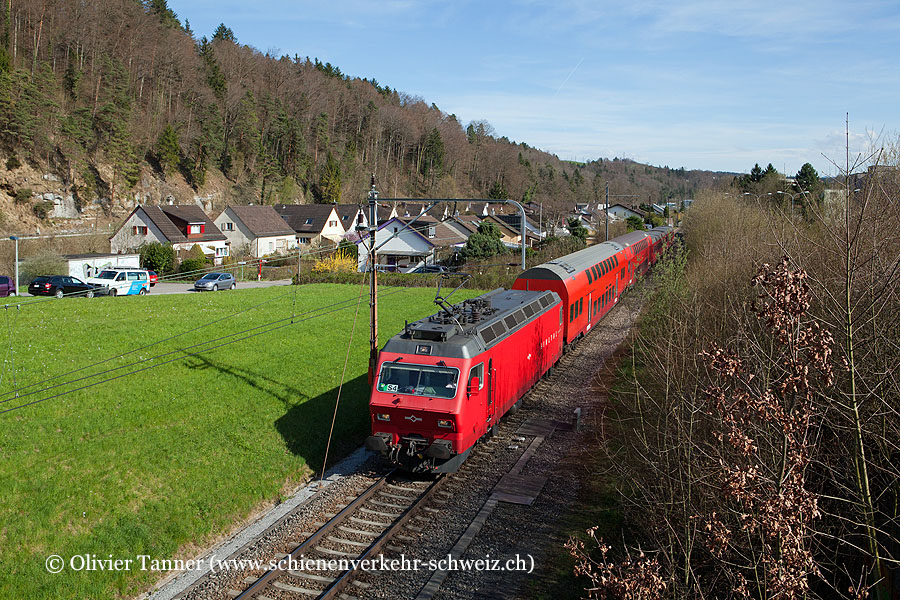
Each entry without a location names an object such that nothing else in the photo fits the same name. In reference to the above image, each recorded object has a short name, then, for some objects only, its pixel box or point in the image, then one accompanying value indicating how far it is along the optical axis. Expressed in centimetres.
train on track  1380
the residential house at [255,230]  6838
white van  4041
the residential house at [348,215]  8025
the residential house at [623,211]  12494
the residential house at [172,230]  5947
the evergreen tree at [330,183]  9075
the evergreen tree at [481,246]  5319
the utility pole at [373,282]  1639
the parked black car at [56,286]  3809
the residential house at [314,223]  7469
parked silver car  4512
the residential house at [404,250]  6356
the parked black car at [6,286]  3772
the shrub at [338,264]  5359
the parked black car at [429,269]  5375
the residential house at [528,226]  7472
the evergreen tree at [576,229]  6706
